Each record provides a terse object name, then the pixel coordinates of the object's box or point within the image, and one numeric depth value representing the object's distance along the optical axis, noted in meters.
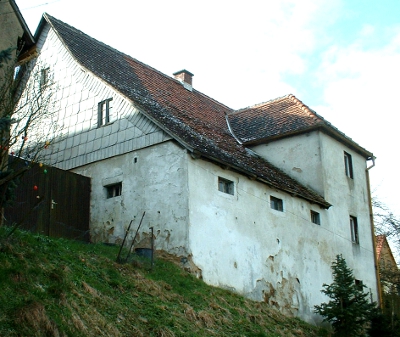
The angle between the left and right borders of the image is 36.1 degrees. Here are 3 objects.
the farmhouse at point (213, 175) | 17.34
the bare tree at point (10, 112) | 11.46
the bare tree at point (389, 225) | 29.84
